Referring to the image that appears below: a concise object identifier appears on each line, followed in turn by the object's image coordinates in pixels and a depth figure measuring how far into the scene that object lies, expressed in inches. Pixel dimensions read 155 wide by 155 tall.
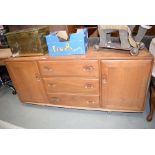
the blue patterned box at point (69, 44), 54.3
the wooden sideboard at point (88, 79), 52.7
